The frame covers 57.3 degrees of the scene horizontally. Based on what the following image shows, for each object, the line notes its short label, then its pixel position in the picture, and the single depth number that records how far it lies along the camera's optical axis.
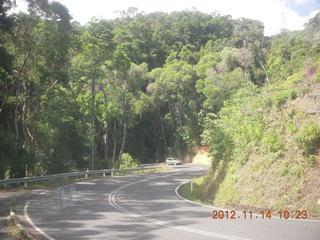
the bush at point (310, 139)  10.76
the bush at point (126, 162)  39.94
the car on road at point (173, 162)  45.81
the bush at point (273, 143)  11.82
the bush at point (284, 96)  13.32
